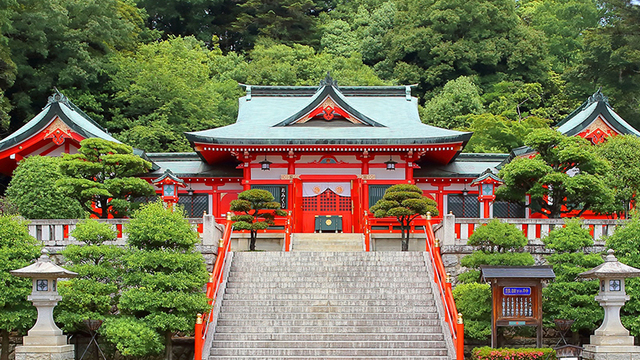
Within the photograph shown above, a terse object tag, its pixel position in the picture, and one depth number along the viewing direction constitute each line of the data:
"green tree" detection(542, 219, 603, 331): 16.70
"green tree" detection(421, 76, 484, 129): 40.06
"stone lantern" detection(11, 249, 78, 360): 15.34
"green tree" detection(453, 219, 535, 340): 16.72
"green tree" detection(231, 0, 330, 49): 51.94
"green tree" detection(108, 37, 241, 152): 36.25
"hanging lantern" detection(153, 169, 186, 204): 25.02
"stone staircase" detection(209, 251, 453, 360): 16.28
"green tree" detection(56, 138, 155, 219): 22.00
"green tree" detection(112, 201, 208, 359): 15.77
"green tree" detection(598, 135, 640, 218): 23.34
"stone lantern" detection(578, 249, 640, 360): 15.64
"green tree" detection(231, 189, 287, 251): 21.84
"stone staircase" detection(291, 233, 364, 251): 23.39
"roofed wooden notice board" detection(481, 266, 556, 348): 15.66
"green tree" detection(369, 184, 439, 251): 21.48
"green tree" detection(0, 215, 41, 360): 16.11
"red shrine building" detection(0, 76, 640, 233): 25.16
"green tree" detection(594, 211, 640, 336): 16.56
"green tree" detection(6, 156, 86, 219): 22.02
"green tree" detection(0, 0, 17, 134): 31.64
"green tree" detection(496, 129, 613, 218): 21.67
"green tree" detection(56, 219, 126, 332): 16.14
